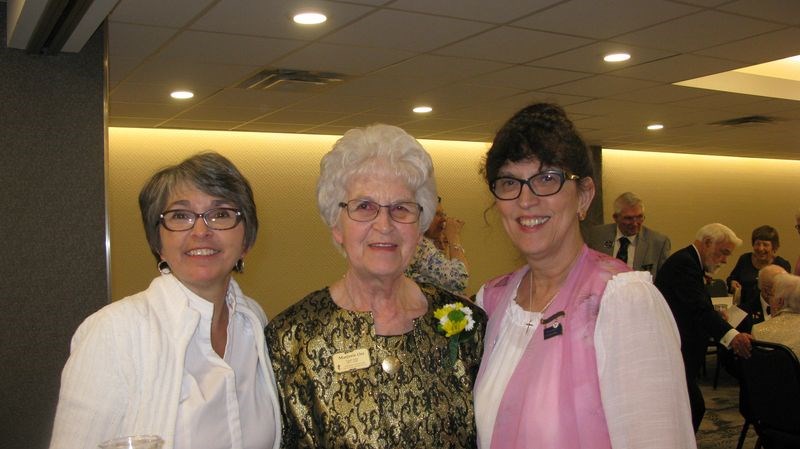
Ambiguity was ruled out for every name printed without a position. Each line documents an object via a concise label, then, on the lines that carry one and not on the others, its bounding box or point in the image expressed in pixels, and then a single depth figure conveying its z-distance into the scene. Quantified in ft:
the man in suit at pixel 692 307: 18.66
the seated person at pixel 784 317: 17.02
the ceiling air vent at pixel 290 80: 21.08
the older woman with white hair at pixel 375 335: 6.98
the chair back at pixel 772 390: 14.93
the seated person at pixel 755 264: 26.43
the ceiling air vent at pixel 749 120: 31.07
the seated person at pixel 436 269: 15.56
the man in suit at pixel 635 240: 25.22
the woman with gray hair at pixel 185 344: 6.11
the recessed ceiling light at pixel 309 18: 15.38
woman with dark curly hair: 5.97
